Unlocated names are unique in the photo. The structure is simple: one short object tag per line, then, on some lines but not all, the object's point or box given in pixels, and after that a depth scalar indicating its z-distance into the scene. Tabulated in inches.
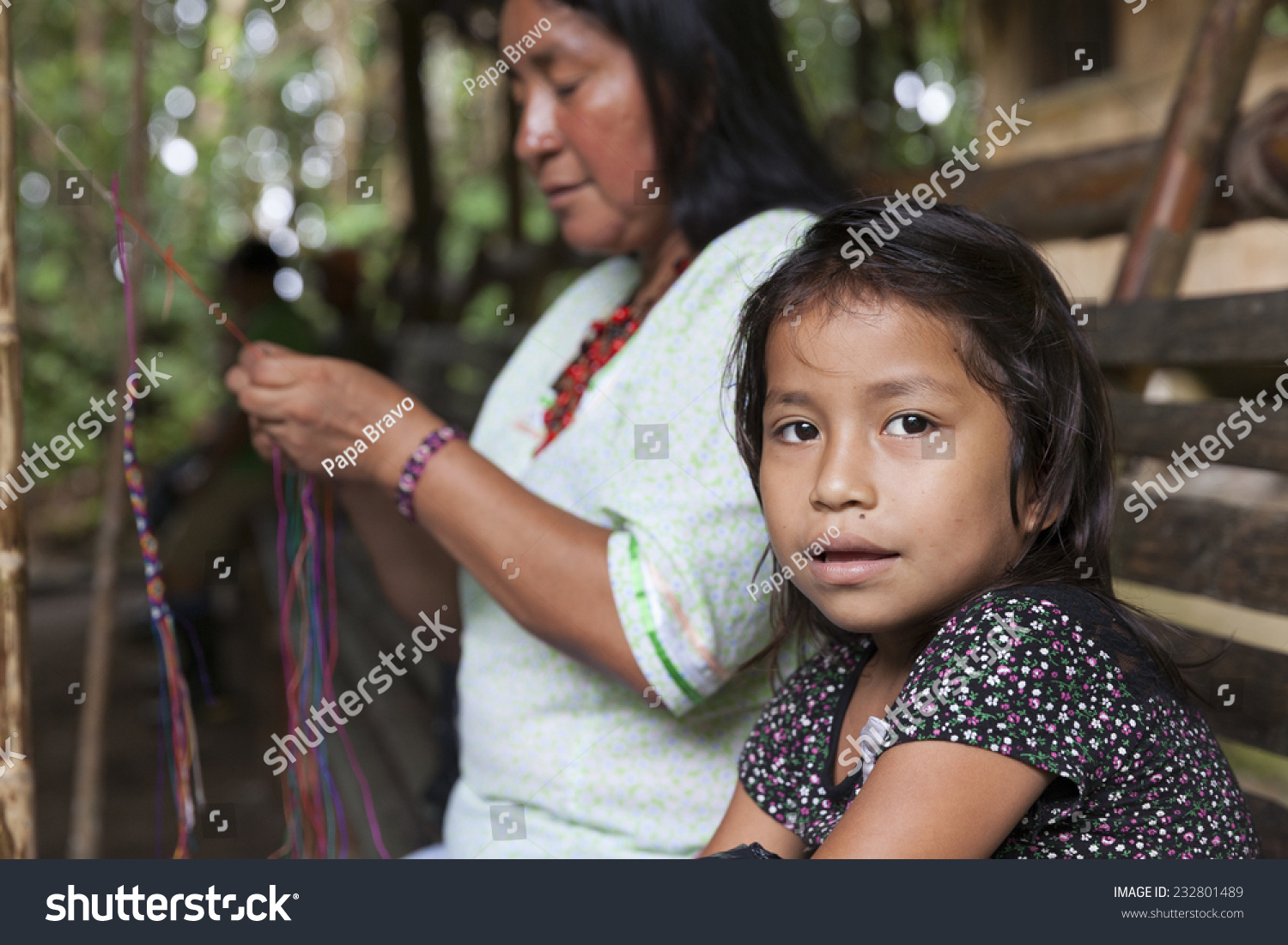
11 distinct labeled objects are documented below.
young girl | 32.9
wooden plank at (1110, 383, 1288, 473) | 55.0
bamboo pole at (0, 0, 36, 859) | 50.2
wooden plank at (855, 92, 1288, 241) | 85.2
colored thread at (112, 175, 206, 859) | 55.2
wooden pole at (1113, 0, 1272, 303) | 71.7
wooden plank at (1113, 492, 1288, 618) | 53.1
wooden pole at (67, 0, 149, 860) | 74.4
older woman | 47.8
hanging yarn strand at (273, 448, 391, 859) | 61.7
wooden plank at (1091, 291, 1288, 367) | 56.7
